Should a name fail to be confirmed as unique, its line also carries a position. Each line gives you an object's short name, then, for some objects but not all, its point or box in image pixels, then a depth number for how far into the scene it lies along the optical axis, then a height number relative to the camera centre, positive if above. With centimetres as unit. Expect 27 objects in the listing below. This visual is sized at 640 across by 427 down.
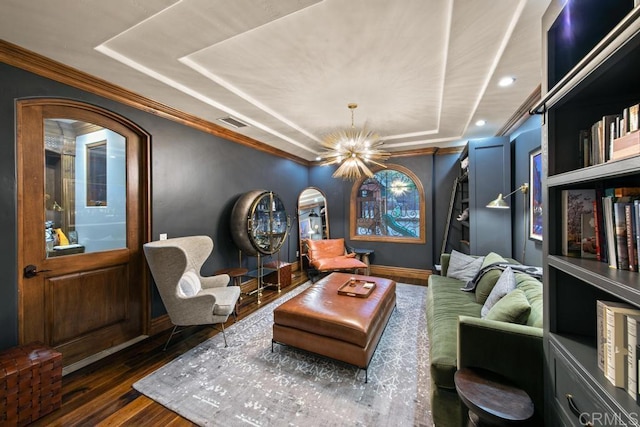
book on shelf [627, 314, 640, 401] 84 -51
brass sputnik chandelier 320 +84
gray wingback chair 235 -83
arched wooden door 206 -11
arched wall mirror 573 -6
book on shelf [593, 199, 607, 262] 109 -9
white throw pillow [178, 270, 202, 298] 260 -78
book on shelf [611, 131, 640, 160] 84 +23
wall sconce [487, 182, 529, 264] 304 +8
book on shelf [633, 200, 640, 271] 90 -4
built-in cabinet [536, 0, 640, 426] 96 +15
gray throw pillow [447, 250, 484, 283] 321 -74
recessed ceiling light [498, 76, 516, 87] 234 +127
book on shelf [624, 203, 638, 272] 93 -9
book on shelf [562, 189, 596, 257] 115 -2
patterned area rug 171 -141
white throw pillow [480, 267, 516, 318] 213 -68
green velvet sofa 138 -89
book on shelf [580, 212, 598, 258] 113 -12
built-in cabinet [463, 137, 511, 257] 361 +30
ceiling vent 342 +132
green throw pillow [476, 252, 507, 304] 256 -78
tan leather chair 457 -90
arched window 530 +11
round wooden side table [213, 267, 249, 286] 351 -84
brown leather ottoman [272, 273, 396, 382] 209 -102
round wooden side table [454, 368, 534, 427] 115 -95
